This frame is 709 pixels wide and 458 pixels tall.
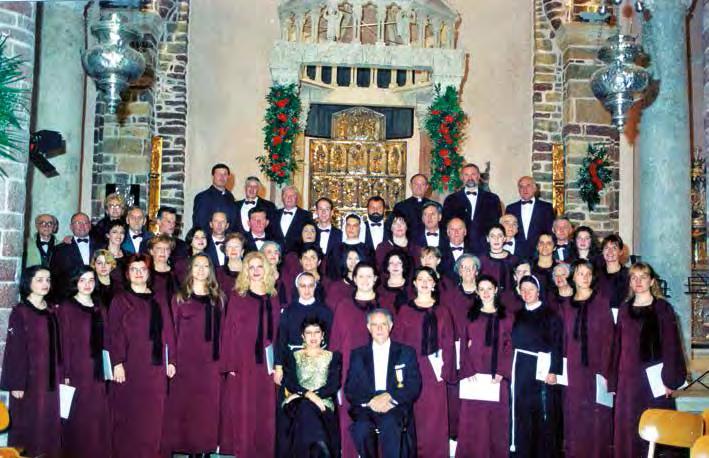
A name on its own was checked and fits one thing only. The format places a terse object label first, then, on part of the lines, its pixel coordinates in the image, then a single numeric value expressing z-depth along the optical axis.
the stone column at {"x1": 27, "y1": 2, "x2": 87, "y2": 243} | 9.44
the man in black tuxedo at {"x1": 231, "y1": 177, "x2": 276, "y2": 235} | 8.69
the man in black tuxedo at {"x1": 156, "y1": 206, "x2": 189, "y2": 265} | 7.89
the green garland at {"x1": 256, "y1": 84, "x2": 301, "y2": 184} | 10.64
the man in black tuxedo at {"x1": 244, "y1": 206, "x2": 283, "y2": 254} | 7.91
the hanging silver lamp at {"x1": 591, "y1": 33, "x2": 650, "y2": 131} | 6.33
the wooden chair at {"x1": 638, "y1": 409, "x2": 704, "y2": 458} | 4.82
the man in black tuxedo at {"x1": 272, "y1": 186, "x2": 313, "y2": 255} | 8.58
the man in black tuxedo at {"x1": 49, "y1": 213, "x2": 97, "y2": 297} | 7.62
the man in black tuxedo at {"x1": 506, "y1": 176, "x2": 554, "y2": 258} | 8.73
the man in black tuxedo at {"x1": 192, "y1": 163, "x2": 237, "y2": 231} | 8.95
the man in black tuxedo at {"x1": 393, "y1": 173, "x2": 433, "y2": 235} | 8.70
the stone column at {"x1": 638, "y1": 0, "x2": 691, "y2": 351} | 8.97
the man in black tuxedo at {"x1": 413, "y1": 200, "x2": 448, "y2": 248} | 7.88
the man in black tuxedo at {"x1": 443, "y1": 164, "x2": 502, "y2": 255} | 8.88
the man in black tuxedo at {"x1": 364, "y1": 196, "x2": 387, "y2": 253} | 8.30
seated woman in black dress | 5.74
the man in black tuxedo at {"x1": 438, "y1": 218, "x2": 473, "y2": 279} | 7.62
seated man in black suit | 5.65
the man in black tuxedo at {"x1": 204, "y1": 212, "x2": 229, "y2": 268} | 7.72
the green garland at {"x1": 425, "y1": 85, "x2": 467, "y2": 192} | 10.66
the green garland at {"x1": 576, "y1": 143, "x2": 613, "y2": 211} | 11.41
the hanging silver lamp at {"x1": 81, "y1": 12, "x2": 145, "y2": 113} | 6.07
